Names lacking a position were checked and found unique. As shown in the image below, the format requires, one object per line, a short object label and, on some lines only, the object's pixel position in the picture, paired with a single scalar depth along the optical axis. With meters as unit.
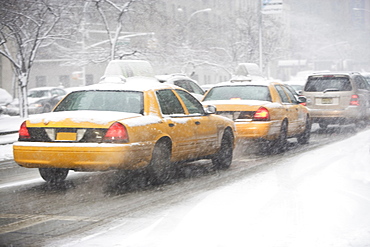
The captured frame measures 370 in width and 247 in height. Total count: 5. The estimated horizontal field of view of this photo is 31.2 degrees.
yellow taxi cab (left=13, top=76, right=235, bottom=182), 8.09
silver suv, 18.58
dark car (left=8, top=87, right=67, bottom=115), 34.97
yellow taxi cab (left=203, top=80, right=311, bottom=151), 12.58
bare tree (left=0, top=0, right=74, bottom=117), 26.06
